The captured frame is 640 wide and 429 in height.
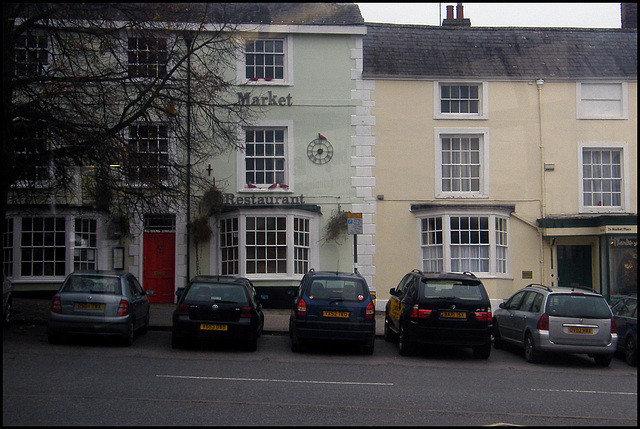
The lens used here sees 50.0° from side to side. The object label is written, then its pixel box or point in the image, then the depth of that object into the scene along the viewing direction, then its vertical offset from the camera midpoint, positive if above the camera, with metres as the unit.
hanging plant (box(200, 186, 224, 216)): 20.53 +1.12
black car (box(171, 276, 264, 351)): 13.39 -1.50
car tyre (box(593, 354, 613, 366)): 13.80 -2.48
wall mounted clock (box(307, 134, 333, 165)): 21.44 +2.76
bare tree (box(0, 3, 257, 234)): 13.53 +3.05
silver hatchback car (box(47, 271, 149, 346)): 13.26 -1.34
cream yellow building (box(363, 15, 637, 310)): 21.53 +2.41
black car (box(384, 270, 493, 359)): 13.48 -1.52
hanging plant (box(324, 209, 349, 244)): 21.09 +0.31
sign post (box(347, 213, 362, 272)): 17.00 +0.35
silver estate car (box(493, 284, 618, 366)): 13.51 -1.76
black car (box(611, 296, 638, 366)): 13.90 -1.88
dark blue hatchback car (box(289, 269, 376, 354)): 13.45 -1.51
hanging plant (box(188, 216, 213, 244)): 20.80 +0.30
